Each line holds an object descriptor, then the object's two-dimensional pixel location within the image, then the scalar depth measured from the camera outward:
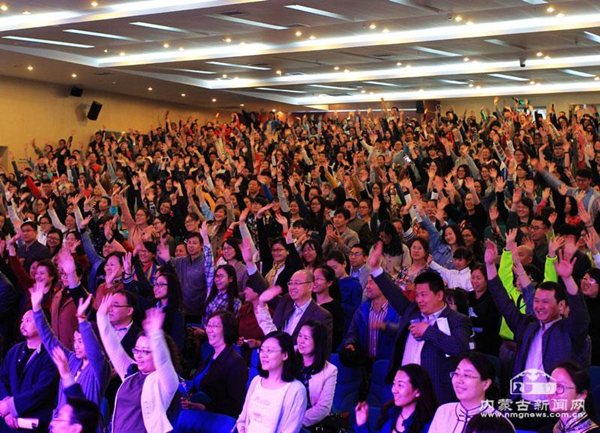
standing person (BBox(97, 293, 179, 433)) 3.94
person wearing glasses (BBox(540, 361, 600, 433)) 3.43
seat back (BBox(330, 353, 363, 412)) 5.00
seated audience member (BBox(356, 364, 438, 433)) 3.63
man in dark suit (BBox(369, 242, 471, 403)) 4.22
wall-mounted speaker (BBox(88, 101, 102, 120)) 19.89
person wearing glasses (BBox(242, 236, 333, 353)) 4.99
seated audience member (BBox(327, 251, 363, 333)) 5.85
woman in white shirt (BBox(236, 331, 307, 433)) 3.85
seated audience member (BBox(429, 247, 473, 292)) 5.95
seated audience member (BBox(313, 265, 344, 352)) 5.44
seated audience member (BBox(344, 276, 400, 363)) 5.07
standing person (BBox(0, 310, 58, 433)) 4.68
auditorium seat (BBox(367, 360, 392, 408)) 4.73
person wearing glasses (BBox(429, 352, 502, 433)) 3.52
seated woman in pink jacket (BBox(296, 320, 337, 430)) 4.30
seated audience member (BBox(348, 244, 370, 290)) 6.14
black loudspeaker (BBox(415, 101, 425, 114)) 23.14
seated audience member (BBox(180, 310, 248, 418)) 4.48
